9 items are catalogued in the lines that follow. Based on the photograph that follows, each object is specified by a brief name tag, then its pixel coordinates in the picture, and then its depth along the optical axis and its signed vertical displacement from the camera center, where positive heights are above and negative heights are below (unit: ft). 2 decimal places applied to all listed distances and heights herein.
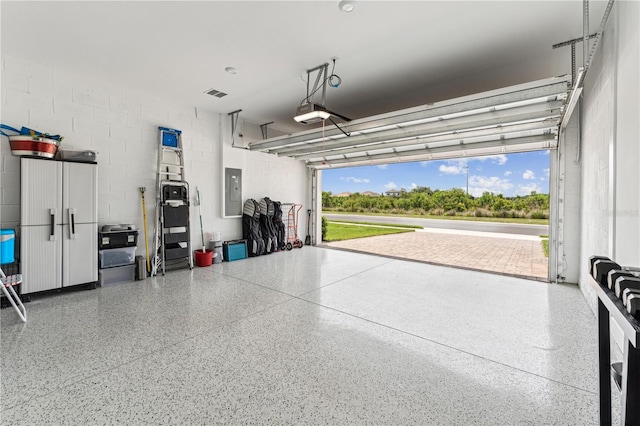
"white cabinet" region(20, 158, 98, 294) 12.21 -0.59
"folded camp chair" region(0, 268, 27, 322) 9.97 -2.54
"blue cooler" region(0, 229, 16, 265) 10.84 -1.33
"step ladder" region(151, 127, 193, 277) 17.15 +0.17
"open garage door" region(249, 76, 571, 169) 11.23 +4.26
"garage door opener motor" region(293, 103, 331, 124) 13.51 +4.69
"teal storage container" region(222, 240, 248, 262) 20.59 -2.88
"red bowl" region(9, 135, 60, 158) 12.10 +2.80
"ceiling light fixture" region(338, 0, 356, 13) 8.93 +6.51
